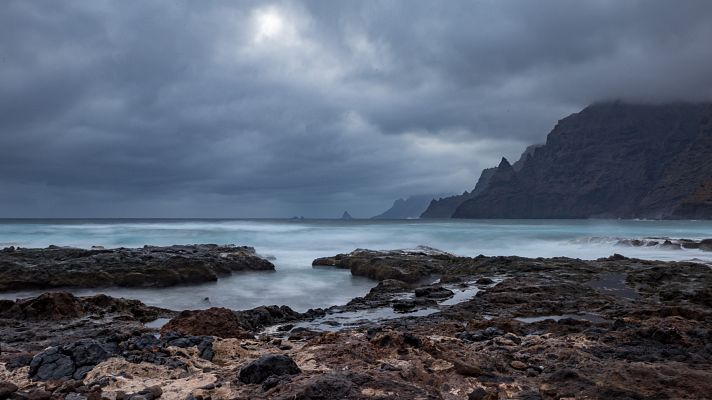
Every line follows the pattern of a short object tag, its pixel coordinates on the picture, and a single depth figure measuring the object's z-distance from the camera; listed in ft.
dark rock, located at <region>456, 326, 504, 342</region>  24.29
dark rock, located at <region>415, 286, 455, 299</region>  43.14
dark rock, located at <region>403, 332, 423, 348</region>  20.77
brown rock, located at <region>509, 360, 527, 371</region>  18.90
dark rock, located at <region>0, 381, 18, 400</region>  15.67
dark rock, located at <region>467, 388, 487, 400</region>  15.46
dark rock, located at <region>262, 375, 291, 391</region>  15.95
